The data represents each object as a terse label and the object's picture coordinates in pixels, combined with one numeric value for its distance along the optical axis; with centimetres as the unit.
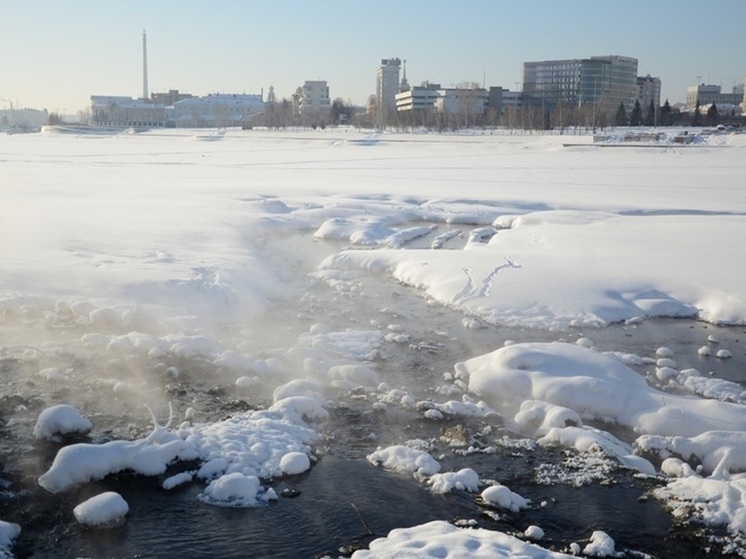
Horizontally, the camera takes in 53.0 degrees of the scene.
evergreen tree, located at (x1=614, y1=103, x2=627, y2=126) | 10350
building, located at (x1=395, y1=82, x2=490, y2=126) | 10844
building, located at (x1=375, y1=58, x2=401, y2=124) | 11020
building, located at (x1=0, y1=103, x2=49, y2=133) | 12735
